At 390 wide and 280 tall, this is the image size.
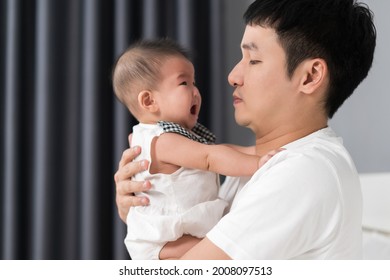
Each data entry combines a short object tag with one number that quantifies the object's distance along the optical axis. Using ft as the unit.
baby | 6.41
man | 5.84
